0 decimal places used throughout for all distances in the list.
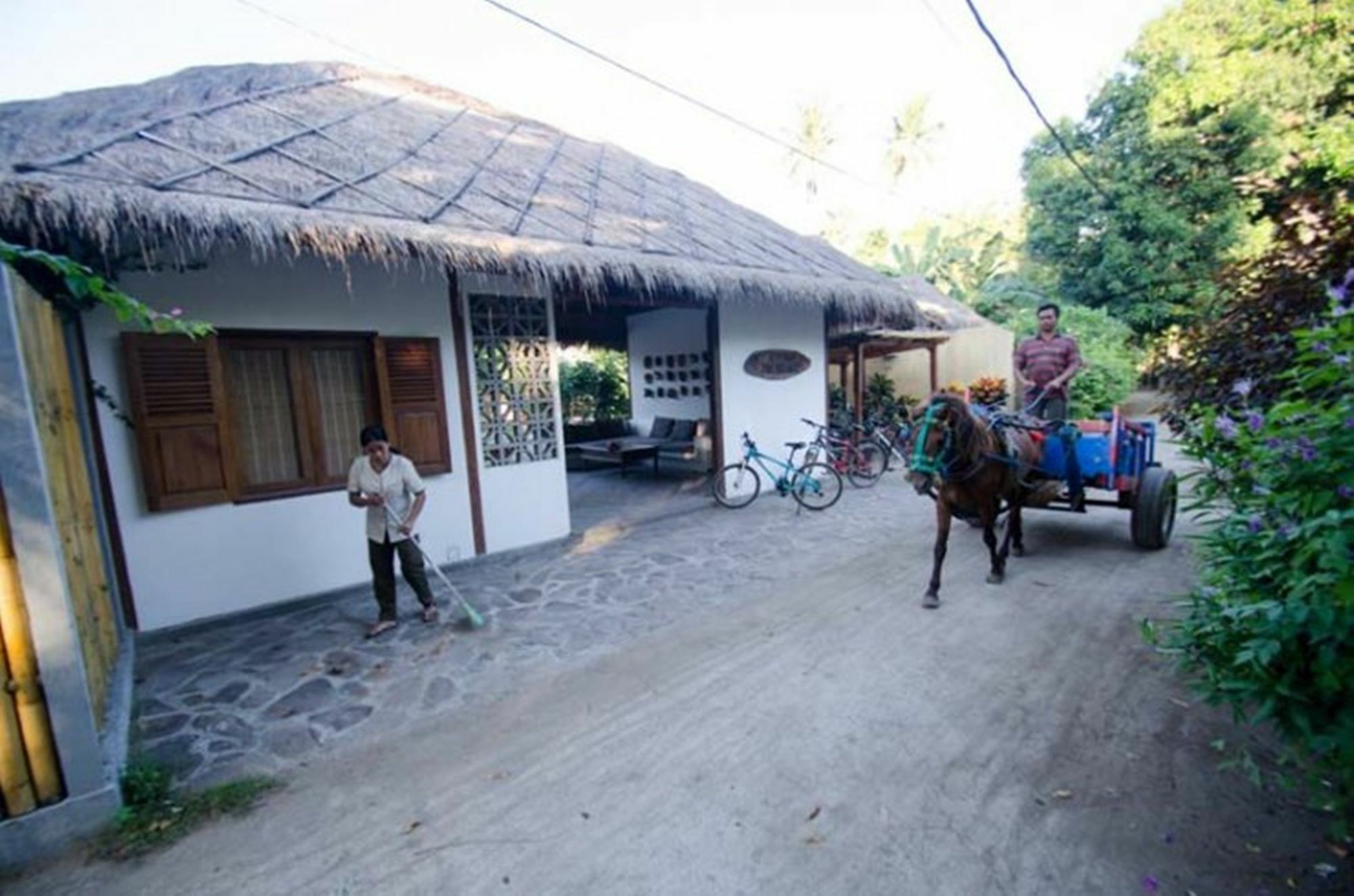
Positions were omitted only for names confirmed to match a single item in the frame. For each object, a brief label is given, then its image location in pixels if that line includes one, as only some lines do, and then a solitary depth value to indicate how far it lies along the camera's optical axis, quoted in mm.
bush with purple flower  1645
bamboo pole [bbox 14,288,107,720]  2803
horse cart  5445
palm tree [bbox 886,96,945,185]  32219
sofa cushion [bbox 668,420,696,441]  11250
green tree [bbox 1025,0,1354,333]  13789
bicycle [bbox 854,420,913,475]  10820
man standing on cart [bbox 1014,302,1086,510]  5926
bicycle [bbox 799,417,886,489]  9445
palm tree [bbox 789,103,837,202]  33438
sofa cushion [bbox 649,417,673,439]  11742
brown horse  4410
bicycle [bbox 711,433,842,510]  8297
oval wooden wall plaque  9289
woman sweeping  4496
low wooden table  10969
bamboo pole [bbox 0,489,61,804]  2418
